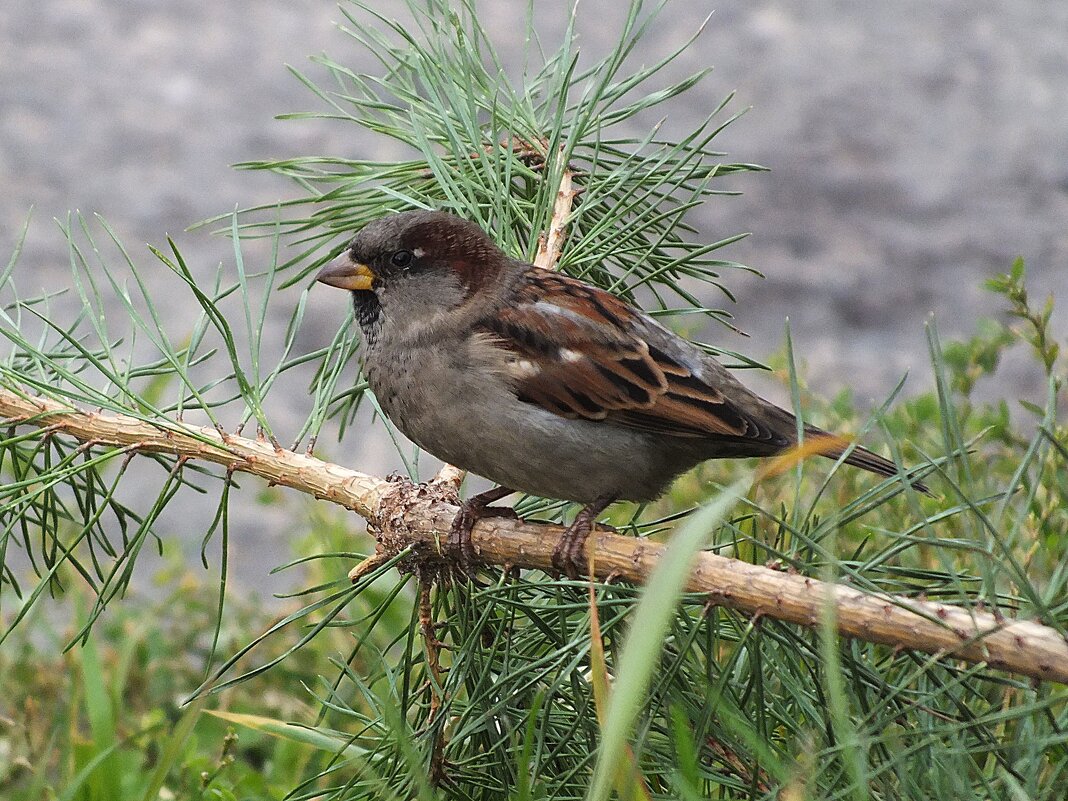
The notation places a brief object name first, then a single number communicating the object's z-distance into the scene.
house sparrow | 4.37
